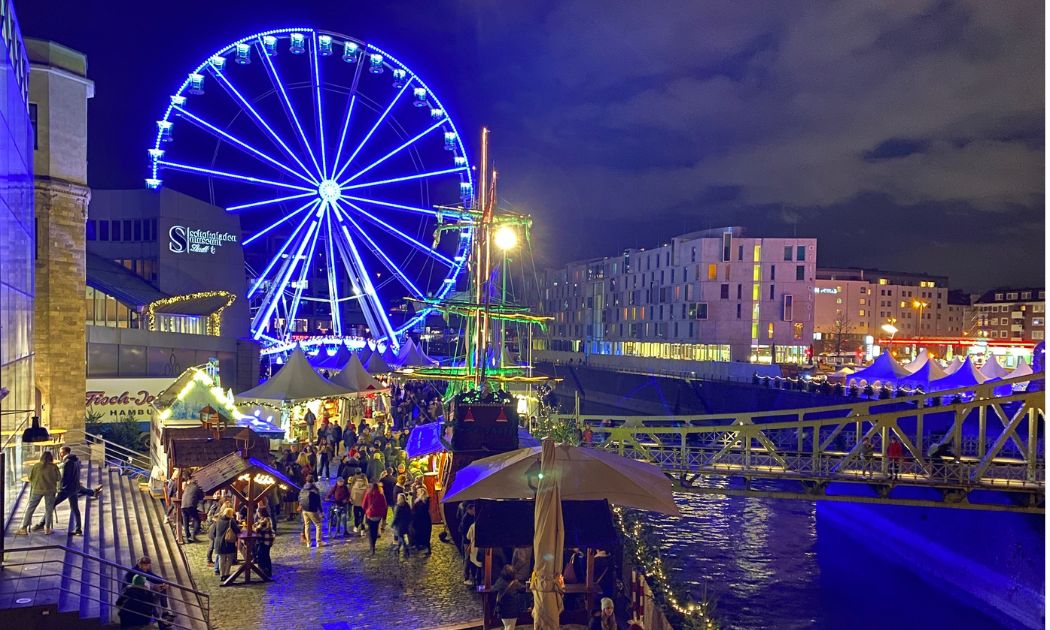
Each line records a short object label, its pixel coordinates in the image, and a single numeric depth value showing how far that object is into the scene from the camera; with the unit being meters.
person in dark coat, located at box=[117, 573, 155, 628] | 8.96
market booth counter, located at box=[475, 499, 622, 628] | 9.54
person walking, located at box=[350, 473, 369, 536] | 14.66
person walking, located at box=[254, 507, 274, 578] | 11.81
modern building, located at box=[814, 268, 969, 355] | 112.26
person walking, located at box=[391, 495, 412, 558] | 13.31
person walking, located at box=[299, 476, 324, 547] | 13.59
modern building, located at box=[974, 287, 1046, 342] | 112.50
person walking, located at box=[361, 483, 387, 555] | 13.28
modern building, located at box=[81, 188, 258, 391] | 32.69
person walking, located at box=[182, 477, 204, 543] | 13.52
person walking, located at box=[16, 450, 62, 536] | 11.10
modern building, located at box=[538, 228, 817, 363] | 67.69
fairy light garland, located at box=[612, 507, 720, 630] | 10.48
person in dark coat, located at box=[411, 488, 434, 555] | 13.37
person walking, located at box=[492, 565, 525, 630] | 9.67
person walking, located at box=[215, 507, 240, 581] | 11.55
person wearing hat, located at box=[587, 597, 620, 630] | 9.03
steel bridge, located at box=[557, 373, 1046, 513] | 18.42
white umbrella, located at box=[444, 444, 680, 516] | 9.45
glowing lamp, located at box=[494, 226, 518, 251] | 21.45
